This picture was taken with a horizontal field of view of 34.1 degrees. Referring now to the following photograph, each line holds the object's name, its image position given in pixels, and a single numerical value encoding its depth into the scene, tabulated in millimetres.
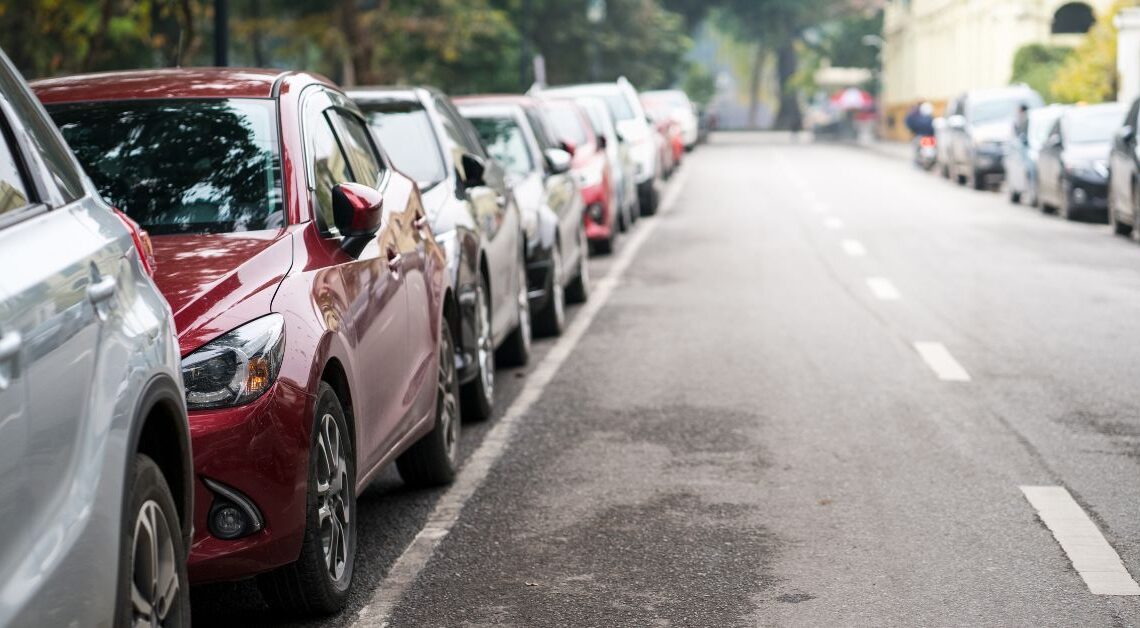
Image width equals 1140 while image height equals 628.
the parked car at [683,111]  49406
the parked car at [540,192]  11680
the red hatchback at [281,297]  4824
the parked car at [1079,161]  23062
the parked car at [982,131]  31953
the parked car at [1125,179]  19719
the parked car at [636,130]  25578
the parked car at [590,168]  18188
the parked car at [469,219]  8375
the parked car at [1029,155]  26531
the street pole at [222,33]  16219
